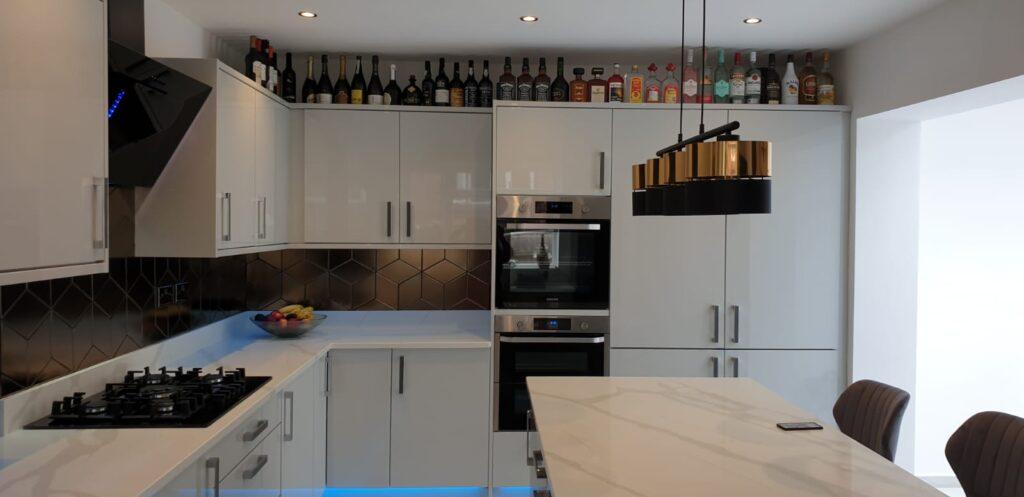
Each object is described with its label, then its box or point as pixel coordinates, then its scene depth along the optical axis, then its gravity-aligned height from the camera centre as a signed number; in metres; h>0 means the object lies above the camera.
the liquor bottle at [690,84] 4.09 +0.80
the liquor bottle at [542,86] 4.13 +0.79
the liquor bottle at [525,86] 4.16 +0.80
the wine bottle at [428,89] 4.31 +0.81
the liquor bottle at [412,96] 4.26 +0.76
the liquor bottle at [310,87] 4.22 +0.79
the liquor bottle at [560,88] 4.14 +0.79
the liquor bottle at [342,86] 4.23 +0.80
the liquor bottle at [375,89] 4.23 +0.79
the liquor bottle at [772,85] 4.12 +0.81
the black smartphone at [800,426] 2.27 -0.57
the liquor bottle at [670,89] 4.10 +0.78
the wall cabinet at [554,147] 4.02 +0.45
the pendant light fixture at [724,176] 1.68 +0.13
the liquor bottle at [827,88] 4.07 +0.78
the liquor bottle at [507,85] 4.14 +0.80
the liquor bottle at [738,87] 4.07 +0.78
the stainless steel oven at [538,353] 4.05 -0.63
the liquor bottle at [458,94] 4.26 +0.77
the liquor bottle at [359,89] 4.22 +0.79
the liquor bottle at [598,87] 4.09 +0.78
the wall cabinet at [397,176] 4.20 +0.31
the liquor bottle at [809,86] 4.11 +0.80
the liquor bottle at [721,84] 4.08 +0.80
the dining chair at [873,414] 2.45 -0.60
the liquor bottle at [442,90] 4.26 +0.79
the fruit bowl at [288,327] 3.97 -0.49
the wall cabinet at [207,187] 2.99 +0.17
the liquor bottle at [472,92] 4.26 +0.78
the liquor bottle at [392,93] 4.26 +0.77
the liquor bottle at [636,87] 4.09 +0.78
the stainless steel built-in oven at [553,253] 4.04 -0.10
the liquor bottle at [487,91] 4.28 +0.79
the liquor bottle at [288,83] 4.25 +0.82
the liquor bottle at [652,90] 4.09 +0.77
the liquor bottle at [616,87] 4.09 +0.78
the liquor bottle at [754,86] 4.07 +0.79
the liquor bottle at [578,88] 4.10 +0.77
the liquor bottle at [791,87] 4.09 +0.79
